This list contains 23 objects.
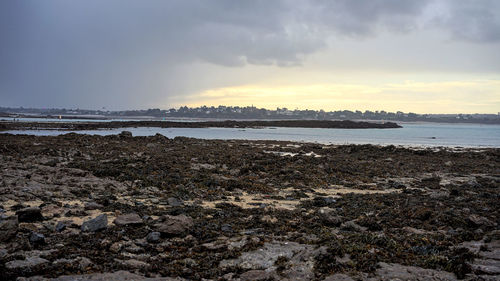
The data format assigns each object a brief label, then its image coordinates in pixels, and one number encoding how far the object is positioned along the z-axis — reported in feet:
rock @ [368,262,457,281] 19.01
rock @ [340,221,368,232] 28.04
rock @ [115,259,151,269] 19.67
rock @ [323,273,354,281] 18.79
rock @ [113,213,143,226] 26.63
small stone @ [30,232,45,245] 21.74
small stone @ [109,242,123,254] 21.97
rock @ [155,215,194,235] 25.18
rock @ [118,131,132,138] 115.24
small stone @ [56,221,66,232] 24.71
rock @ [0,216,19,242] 21.66
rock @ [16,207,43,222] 25.68
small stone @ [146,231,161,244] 23.93
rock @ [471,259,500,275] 19.98
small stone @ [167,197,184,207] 34.83
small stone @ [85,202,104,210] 31.12
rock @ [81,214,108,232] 25.09
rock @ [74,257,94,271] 19.30
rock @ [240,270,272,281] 18.79
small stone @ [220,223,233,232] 27.17
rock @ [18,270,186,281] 17.82
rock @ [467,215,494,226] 28.94
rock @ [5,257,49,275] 18.10
